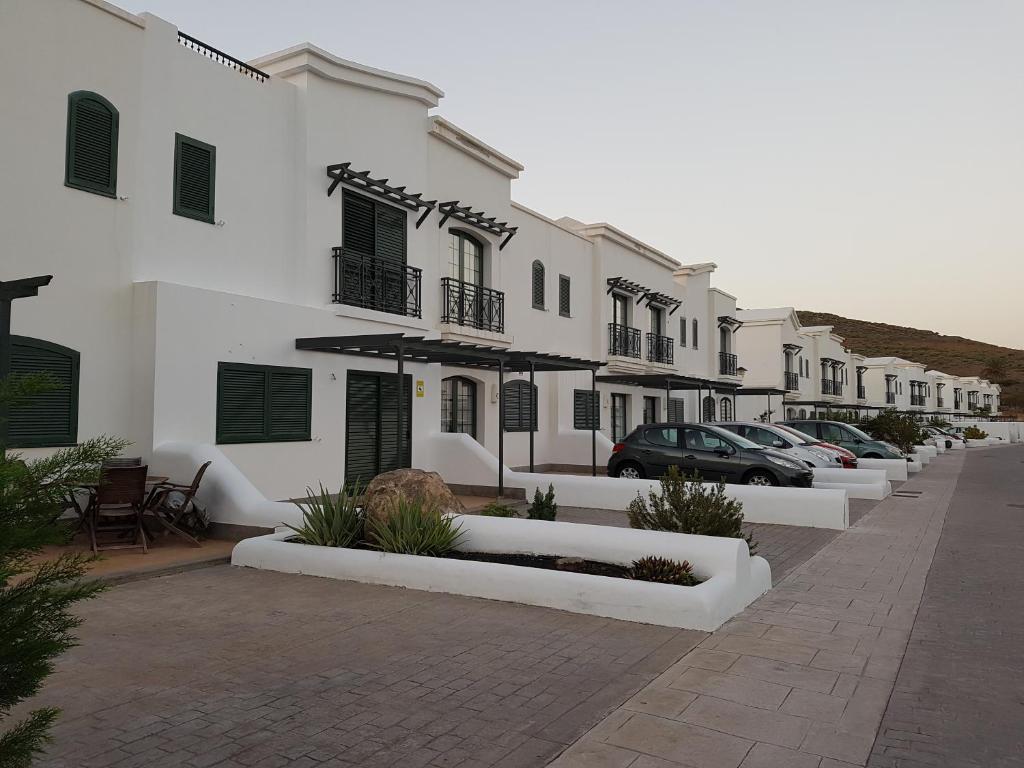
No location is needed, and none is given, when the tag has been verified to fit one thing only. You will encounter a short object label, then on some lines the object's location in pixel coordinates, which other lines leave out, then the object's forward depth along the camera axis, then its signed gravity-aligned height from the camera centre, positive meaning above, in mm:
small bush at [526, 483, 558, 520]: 10211 -1075
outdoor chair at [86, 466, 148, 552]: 8805 -840
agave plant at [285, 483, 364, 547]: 8500 -1057
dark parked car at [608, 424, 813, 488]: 14656 -590
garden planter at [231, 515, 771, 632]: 6445 -1367
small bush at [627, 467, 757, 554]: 8422 -941
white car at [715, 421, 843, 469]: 18031 -341
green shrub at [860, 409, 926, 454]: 27188 -88
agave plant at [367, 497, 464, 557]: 8094 -1103
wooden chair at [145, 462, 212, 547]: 9445 -985
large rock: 8734 -754
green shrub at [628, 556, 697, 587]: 7000 -1330
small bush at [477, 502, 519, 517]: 9766 -1070
